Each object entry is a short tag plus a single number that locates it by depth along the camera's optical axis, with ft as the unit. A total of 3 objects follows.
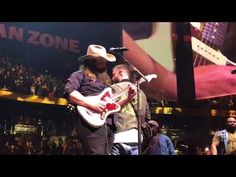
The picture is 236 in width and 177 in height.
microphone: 13.99
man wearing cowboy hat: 13.44
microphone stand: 14.19
